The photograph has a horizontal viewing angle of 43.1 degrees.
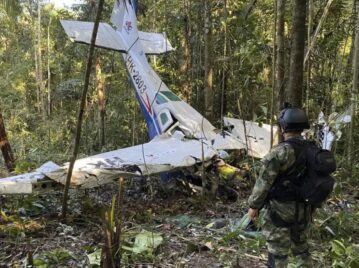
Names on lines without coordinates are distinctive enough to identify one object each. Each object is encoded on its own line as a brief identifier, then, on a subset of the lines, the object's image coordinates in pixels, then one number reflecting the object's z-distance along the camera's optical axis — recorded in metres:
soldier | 3.70
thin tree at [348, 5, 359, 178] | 8.64
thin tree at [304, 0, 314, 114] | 8.87
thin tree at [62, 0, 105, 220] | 5.20
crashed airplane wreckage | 6.60
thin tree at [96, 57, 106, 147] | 16.44
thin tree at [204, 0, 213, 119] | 12.28
